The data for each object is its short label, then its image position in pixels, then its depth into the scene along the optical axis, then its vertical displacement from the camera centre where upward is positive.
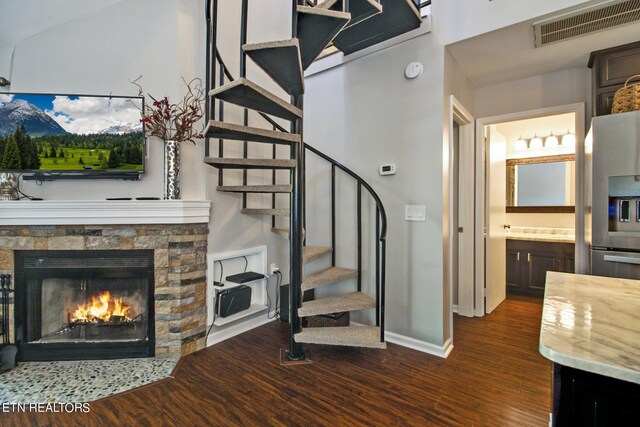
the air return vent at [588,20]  1.99 +1.34
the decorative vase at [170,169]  2.31 +0.34
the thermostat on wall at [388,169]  2.66 +0.39
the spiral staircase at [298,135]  1.91 +0.58
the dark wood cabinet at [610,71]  2.35 +1.14
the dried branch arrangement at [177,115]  2.32 +0.78
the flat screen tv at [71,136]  2.29 +0.60
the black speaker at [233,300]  2.58 -0.77
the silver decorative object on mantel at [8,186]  2.23 +0.20
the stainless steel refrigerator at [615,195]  2.08 +0.13
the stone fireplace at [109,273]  2.22 -0.45
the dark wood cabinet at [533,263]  3.66 -0.63
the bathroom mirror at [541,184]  4.04 +0.41
